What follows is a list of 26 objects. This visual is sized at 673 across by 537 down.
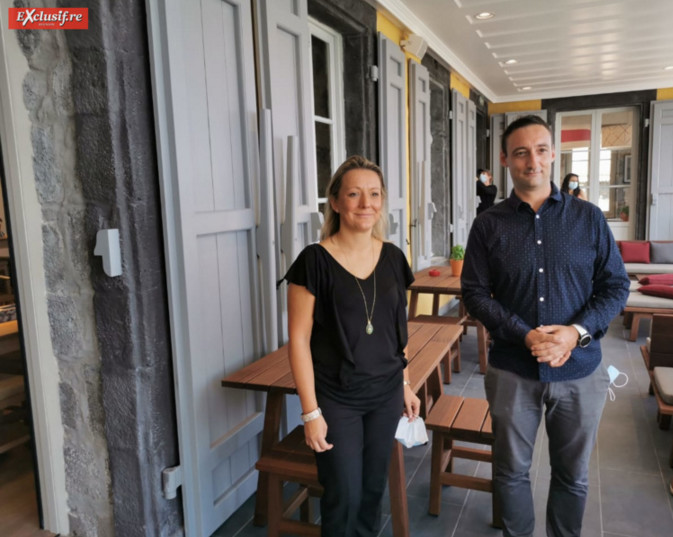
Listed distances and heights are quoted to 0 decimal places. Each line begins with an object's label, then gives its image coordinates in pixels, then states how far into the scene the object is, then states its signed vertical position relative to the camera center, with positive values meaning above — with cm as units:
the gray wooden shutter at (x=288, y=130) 248 +30
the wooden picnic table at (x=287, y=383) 201 -75
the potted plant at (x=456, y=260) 431 -60
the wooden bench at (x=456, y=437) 220 -102
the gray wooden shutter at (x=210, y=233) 193 -16
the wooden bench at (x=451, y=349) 398 -125
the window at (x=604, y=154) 859 +39
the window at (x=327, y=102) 364 +58
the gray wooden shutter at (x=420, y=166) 473 +17
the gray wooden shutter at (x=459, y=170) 616 +17
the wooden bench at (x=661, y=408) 278 -118
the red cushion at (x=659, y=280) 537 -101
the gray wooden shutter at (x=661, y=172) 781 +7
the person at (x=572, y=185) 670 -6
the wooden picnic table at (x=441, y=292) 396 -78
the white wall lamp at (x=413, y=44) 448 +116
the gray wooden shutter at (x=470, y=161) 682 +29
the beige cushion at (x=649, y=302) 478 -110
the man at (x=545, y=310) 166 -40
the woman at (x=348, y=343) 154 -44
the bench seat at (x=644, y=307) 476 -113
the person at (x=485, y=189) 699 -7
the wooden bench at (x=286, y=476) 197 -103
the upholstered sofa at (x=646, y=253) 673 -94
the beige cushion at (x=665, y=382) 277 -107
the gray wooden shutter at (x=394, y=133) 391 +40
